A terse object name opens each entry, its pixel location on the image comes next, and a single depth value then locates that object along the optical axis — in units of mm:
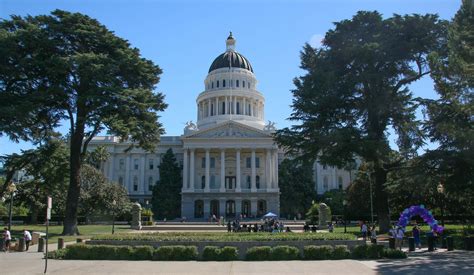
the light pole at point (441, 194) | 34284
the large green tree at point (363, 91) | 34344
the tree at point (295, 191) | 84875
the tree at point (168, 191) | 80625
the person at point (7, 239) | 26428
